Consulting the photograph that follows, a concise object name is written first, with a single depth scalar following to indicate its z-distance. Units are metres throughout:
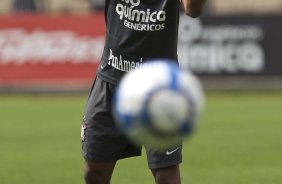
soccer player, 12.62
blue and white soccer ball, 9.28
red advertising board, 41.47
